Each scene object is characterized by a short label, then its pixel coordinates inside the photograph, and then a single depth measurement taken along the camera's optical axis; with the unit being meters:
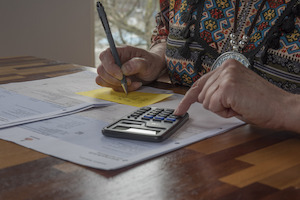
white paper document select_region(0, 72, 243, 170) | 0.63
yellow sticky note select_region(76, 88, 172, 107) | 0.99
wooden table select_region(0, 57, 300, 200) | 0.51
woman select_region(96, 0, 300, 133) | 0.74
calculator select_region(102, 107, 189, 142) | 0.69
